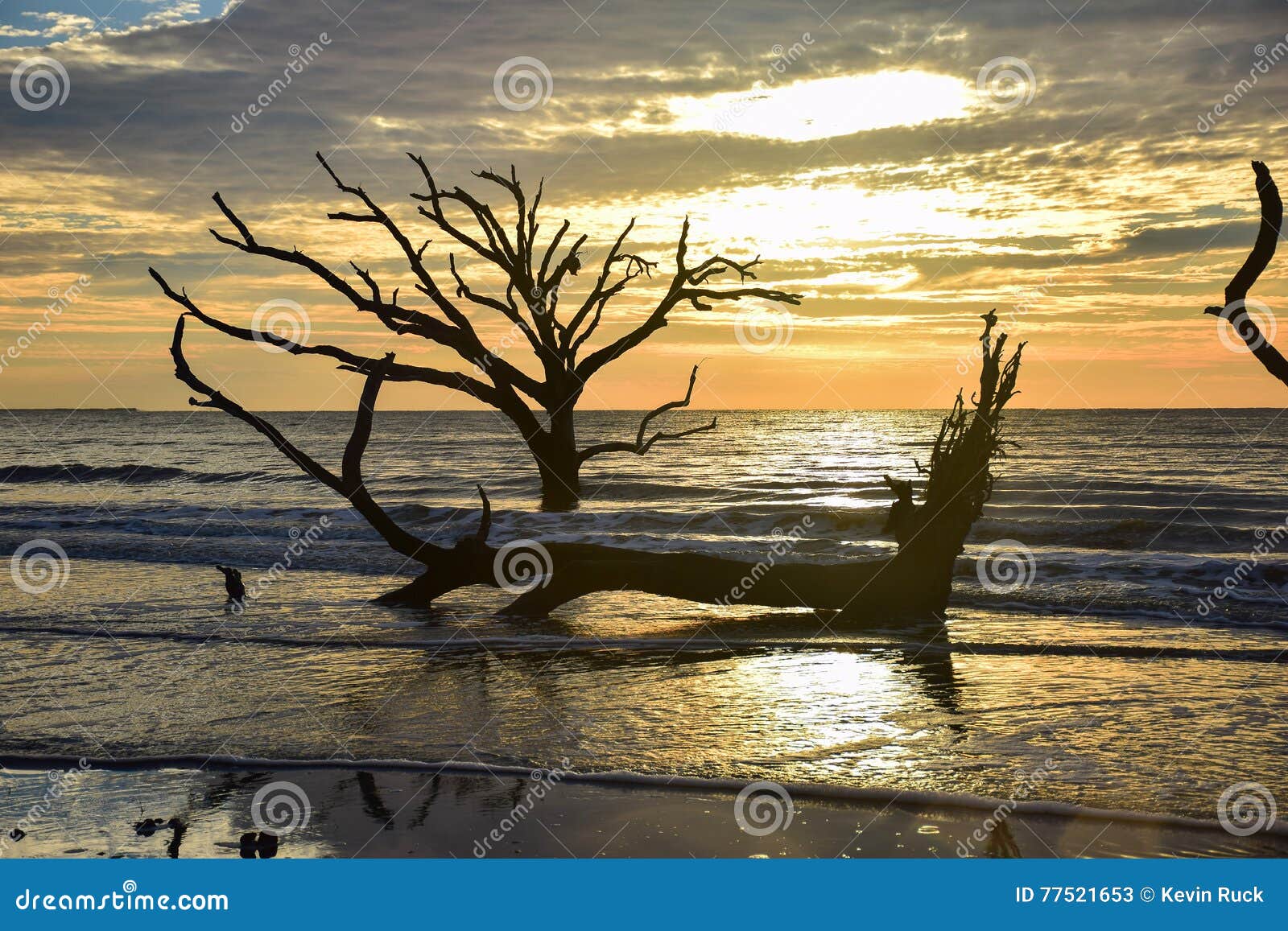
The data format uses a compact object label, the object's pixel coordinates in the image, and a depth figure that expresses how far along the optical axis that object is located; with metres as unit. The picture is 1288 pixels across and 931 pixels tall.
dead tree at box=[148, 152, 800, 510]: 17.77
